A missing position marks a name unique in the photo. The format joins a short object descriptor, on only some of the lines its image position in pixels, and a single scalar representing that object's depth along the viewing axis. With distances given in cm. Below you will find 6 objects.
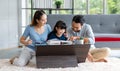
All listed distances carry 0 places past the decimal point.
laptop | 302
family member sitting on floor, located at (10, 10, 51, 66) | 321
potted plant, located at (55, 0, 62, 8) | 646
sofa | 520
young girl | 322
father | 332
